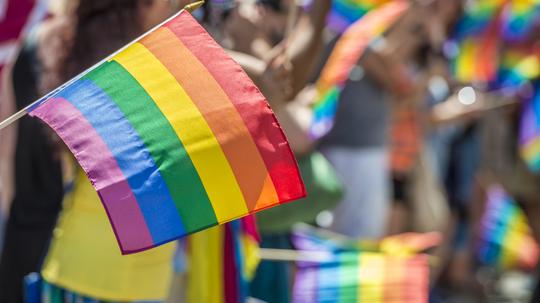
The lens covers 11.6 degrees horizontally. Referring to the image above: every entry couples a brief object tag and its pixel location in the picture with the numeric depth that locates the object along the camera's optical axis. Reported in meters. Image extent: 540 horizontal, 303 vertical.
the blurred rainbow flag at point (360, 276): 9.03
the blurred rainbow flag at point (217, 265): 7.54
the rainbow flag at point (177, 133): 5.53
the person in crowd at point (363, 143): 12.23
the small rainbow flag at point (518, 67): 12.98
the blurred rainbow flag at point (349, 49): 10.24
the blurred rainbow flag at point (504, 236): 14.81
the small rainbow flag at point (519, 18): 12.86
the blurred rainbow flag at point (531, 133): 12.58
